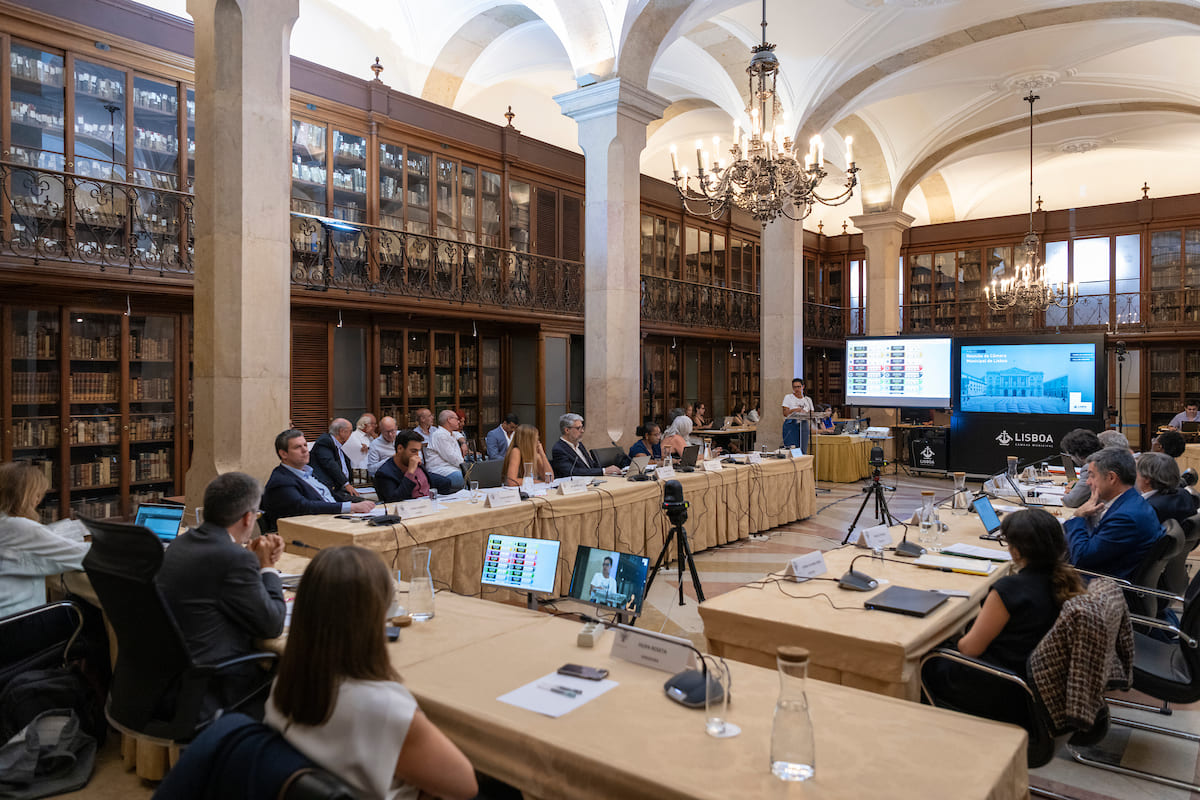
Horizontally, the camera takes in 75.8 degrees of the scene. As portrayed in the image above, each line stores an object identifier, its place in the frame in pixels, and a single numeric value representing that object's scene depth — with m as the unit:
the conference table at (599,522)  4.50
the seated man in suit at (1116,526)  3.79
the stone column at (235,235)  5.37
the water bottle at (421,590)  2.93
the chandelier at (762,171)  6.37
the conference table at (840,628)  2.72
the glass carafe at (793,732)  1.73
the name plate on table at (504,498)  5.18
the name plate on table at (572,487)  5.80
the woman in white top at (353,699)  1.50
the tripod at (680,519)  5.17
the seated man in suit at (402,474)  5.48
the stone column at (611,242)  8.91
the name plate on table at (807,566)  3.47
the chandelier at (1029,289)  13.27
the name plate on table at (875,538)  4.01
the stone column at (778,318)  11.73
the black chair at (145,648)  2.44
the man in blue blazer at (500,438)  8.42
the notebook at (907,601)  3.01
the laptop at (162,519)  4.09
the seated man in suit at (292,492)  4.82
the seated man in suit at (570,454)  6.98
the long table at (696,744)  1.72
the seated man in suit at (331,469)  5.88
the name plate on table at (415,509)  4.76
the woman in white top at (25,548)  3.33
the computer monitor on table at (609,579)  3.06
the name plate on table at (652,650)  2.30
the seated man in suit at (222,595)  2.54
